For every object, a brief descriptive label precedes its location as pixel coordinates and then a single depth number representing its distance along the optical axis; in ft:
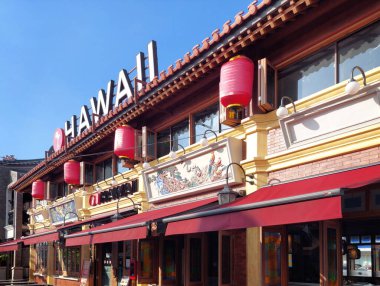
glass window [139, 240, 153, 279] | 42.80
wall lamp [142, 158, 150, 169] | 42.96
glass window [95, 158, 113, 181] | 55.93
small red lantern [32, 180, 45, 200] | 77.10
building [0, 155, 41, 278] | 97.25
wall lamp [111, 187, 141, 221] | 44.14
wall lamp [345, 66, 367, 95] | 22.44
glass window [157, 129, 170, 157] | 43.04
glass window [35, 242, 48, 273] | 80.15
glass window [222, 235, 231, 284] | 30.55
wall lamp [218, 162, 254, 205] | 28.86
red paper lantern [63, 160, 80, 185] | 59.21
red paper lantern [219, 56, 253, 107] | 29.27
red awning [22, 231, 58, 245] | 50.55
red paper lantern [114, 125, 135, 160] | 43.80
